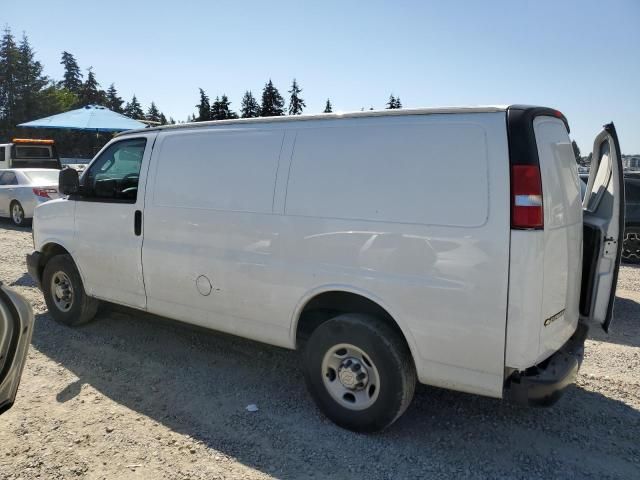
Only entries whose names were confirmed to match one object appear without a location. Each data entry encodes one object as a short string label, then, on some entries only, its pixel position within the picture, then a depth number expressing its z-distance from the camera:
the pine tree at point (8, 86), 53.62
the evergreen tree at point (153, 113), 85.39
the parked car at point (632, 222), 9.38
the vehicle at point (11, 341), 2.53
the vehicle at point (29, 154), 17.44
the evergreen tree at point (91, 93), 65.00
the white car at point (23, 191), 13.00
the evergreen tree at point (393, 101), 54.44
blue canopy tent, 18.14
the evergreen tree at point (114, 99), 71.75
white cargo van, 2.81
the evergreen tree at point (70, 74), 72.19
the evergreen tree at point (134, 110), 79.71
